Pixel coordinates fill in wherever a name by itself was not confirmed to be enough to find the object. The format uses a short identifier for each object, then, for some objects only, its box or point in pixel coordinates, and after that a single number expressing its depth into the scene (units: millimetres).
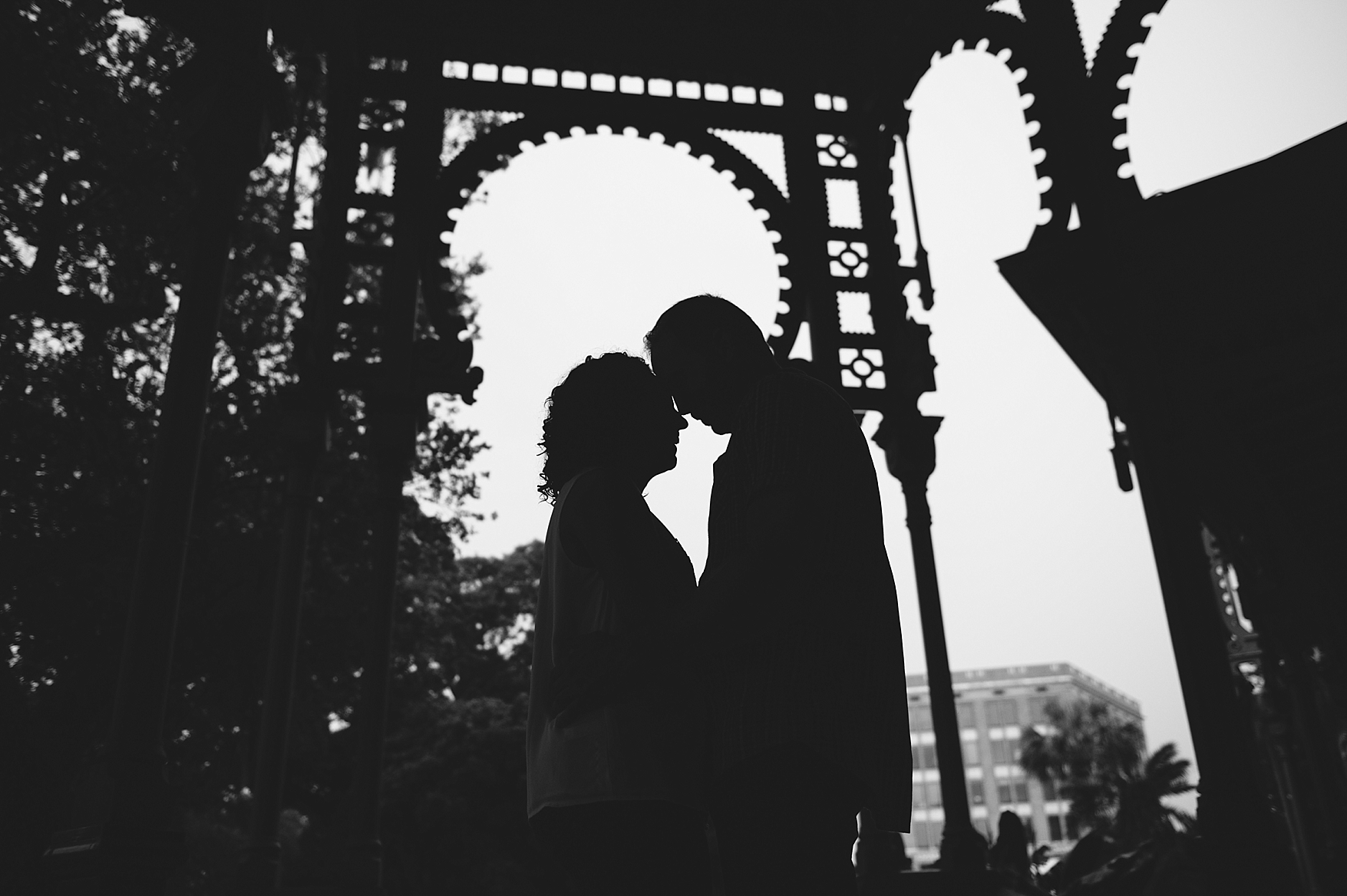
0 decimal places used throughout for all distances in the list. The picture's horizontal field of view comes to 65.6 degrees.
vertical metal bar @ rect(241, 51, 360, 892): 6418
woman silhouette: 1622
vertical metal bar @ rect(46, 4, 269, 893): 3428
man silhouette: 1593
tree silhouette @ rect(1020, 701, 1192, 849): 44156
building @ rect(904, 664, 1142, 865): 95250
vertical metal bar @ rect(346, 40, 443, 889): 6328
